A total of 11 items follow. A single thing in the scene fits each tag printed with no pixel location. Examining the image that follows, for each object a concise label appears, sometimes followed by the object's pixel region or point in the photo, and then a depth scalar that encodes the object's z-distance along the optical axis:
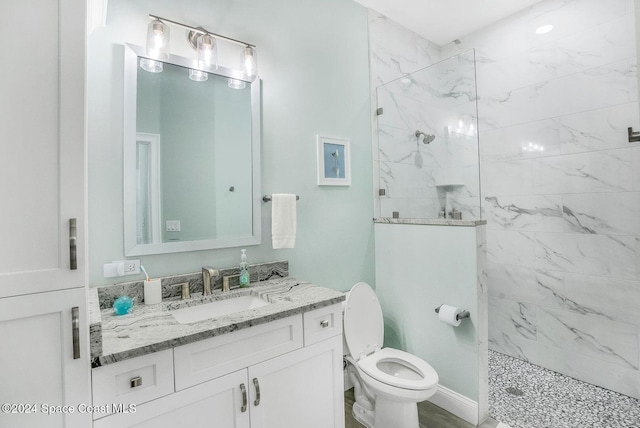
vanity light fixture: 1.56
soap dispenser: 1.79
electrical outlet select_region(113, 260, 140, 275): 1.49
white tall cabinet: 0.85
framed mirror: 1.55
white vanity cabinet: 1.13
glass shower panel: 2.14
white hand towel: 1.91
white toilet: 1.69
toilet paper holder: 1.95
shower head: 2.34
